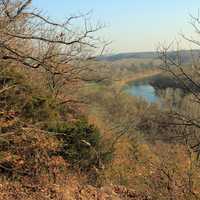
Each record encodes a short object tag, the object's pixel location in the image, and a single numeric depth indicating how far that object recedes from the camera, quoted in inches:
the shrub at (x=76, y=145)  525.3
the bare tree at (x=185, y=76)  363.3
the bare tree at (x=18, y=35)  357.4
